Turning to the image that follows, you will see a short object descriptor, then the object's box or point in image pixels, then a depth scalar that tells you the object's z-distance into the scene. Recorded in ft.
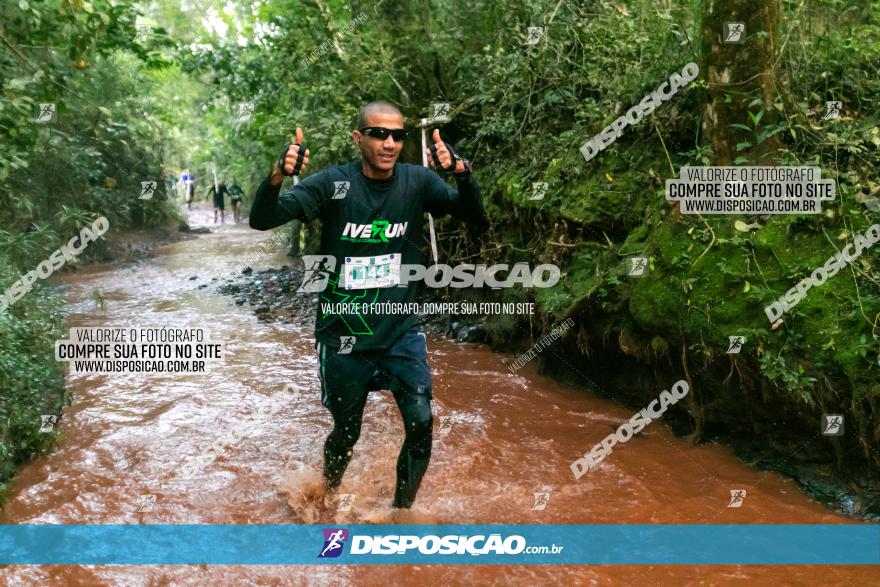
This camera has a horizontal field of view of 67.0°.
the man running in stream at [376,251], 11.83
